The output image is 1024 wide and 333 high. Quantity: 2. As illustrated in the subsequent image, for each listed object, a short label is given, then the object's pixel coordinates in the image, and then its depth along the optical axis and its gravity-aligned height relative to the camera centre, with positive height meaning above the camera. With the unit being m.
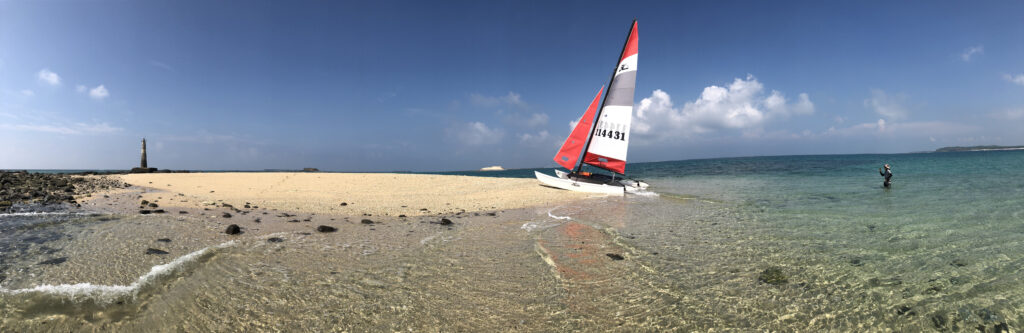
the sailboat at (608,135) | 25.02 +2.22
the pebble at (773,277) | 5.24 -1.80
